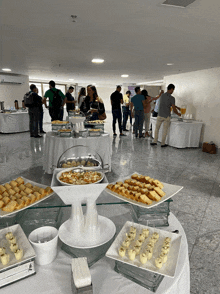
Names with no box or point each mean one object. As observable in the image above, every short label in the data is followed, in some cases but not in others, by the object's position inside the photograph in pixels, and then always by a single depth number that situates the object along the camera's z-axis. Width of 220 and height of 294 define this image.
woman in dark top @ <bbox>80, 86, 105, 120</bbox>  4.01
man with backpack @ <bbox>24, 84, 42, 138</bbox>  5.24
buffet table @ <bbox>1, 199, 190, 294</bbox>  0.63
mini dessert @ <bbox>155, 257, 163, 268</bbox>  0.66
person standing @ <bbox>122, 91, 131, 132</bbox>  7.04
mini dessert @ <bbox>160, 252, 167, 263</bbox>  0.68
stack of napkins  0.57
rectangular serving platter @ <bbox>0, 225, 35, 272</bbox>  0.67
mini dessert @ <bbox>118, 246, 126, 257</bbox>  0.70
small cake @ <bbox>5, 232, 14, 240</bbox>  0.77
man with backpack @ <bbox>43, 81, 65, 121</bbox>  4.64
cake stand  0.73
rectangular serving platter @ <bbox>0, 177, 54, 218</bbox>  0.77
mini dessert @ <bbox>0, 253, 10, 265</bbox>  0.65
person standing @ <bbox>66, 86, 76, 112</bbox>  5.64
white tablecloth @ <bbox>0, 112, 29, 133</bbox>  6.21
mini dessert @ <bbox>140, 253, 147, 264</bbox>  0.68
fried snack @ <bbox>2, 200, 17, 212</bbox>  0.79
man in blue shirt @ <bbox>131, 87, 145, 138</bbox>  5.54
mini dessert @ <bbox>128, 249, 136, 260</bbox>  0.68
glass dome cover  1.15
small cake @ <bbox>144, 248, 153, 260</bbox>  0.69
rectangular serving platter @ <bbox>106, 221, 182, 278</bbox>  0.66
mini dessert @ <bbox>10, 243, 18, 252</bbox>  0.71
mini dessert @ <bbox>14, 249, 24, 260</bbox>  0.67
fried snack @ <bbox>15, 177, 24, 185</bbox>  1.04
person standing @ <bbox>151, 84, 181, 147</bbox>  4.66
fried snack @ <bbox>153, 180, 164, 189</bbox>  0.97
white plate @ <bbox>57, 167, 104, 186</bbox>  0.78
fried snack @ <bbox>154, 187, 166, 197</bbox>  0.90
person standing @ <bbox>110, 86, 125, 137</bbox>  5.81
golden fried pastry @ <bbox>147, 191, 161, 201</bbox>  0.87
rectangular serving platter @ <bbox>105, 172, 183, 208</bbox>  0.84
